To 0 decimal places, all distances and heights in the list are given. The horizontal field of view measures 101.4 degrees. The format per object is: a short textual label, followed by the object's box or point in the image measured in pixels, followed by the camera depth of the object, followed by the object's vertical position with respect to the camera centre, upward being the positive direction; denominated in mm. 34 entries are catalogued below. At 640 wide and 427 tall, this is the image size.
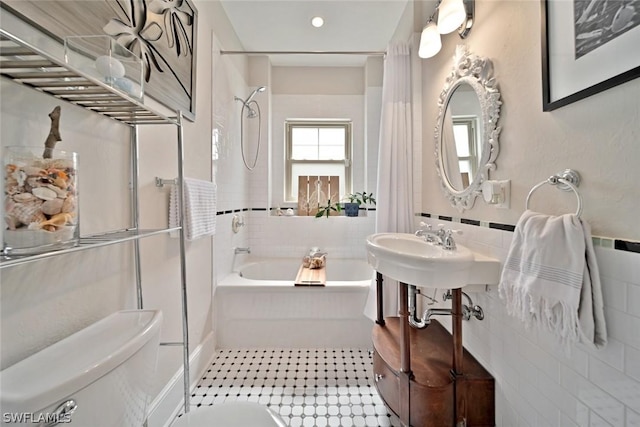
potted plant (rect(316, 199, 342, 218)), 2871 -4
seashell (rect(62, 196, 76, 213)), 680 +19
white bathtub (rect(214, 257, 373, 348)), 2066 -845
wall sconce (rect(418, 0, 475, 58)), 1376 +1037
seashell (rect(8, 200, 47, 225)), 603 -2
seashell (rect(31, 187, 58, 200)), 628 +45
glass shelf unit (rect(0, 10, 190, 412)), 595 +356
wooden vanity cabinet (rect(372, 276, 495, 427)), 1187 -843
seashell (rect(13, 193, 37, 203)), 604 +34
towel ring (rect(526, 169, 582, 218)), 812 +82
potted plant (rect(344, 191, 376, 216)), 2889 +69
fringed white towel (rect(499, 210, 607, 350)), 755 -227
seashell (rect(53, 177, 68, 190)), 660 +74
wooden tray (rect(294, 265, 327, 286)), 2070 -580
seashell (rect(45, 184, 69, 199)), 649 +52
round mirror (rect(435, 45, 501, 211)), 1273 +445
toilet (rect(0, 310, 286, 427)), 551 -405
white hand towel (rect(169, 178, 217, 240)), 1391 +12
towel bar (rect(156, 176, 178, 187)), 1304 +146
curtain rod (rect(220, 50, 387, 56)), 2152 +1292
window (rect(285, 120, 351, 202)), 3170 +708
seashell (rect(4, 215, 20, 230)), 598 -23
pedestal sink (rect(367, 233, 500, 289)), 1081 -261
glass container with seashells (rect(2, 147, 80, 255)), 602 +27
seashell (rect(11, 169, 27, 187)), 607 +84
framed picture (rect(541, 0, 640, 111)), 693 +479
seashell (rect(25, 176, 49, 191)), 619 +71
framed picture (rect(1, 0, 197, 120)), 792 +745
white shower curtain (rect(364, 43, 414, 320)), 2068 +484
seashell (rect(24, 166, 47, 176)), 621 +99
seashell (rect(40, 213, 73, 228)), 646 -22
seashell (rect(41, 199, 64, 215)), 642 +14
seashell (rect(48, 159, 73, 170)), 663 +123
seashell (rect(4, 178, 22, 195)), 601 +60
